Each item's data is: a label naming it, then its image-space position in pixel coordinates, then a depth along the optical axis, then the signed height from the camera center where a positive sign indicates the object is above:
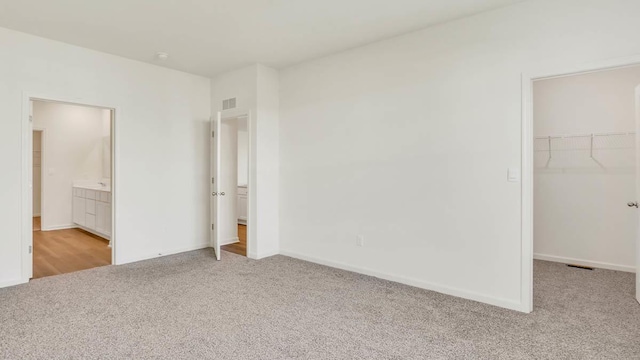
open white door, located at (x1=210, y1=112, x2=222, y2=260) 4.57 +0.06
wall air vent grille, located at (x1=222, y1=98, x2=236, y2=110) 4.96 +1.12
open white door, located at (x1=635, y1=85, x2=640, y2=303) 3.00 +0.03
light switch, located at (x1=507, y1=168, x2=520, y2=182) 2.95 +0.04
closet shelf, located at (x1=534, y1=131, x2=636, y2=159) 4.14 +0.48
